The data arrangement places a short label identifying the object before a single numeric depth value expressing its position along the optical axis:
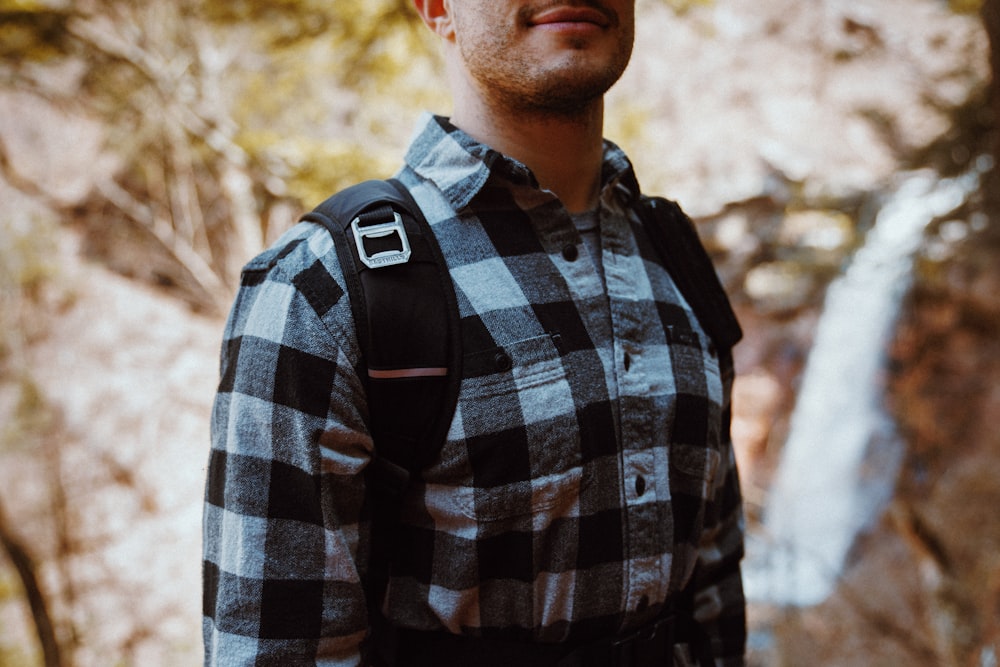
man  0.97
